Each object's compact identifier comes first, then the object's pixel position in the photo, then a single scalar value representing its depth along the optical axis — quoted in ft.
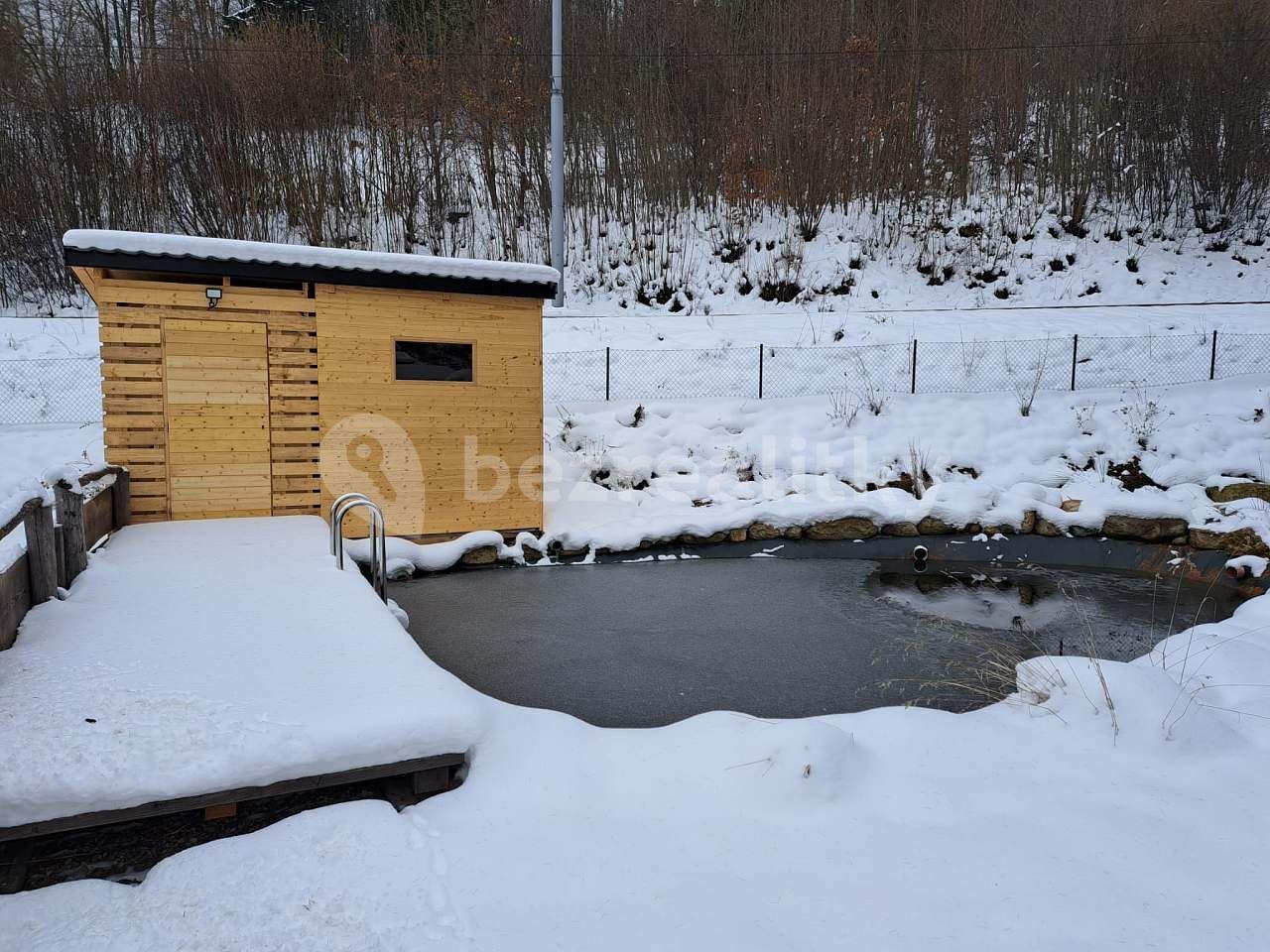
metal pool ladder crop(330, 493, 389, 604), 22.04
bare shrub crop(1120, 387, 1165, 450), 41.63
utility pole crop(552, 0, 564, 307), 43.55
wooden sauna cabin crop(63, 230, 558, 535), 28.02
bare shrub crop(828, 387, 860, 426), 45.32
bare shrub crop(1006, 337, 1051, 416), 44.88
